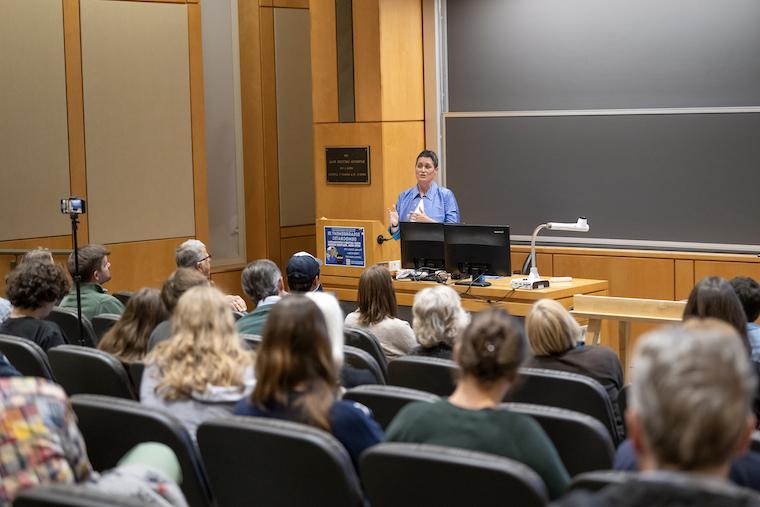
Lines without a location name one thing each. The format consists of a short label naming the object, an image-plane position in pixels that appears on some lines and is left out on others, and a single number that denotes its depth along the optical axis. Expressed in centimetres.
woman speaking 778
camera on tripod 588
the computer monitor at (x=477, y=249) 674
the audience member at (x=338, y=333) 349
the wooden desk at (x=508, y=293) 675
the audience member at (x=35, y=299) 455
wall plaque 873
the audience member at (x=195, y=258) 595
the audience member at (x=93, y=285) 559
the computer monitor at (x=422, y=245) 710
